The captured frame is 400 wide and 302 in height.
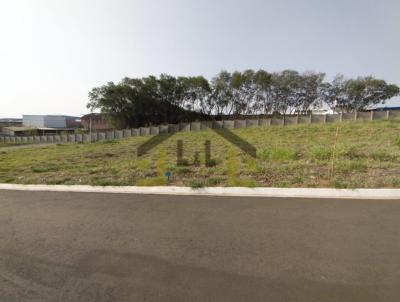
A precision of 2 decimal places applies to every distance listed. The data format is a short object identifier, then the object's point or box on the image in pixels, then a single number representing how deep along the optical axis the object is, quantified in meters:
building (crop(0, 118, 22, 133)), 88.07
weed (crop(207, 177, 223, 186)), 5.83
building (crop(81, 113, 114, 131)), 64.62
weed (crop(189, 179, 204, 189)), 5.61
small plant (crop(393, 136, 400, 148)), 9.54
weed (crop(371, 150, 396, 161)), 7.46
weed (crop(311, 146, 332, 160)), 8.17
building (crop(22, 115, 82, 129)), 81.62
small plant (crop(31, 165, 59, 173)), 8.76
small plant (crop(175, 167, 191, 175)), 7.28
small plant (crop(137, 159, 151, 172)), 8.27
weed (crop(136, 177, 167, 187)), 6.09
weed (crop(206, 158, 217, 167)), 8.34
